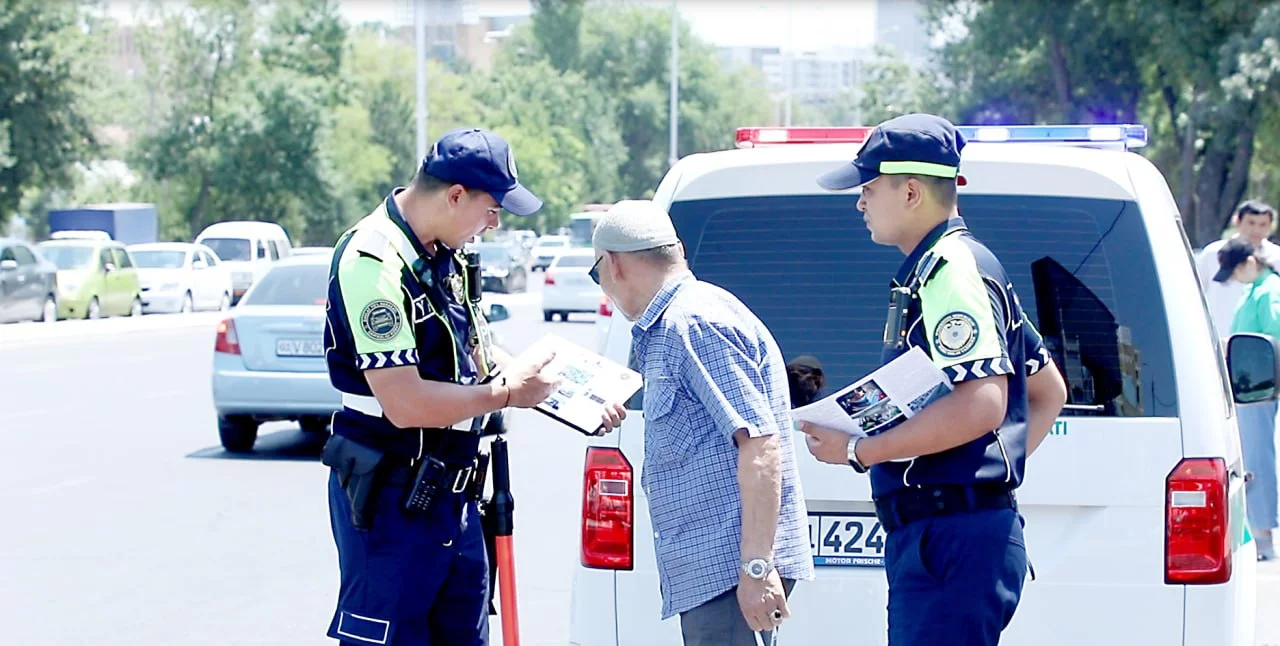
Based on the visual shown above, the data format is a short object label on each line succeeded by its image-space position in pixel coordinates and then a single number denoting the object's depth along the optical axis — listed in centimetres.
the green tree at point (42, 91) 4422
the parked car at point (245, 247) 3812
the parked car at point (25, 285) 2748
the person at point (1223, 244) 844
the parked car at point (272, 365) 1220
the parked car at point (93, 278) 3003
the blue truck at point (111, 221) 5138
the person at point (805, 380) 420
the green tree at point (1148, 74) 3341
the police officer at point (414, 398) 383
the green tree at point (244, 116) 5766
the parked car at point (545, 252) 6344
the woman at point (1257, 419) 822
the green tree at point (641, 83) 9769
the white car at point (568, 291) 3144
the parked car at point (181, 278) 3406
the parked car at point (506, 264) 4372
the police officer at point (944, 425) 343
